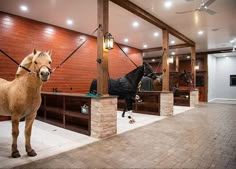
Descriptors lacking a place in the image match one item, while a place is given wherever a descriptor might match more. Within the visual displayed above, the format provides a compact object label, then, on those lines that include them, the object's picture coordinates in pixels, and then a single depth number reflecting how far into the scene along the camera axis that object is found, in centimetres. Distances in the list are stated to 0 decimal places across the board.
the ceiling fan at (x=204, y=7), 454
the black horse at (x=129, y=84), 583
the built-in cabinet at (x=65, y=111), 447
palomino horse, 262
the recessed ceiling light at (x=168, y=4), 518
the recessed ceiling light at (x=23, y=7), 552
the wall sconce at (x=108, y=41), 426
